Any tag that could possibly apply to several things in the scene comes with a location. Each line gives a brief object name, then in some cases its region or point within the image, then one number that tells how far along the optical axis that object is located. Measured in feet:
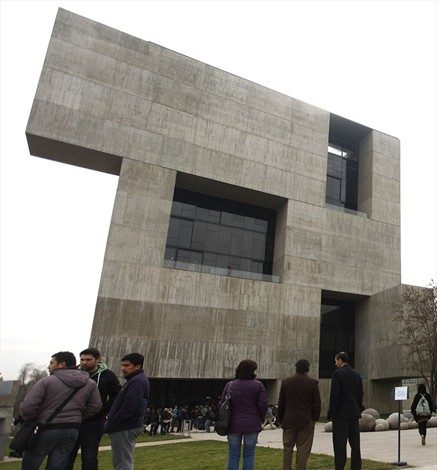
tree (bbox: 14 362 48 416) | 364.79
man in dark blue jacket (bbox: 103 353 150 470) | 16.55
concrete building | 96.58
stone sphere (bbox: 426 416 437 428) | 55.13
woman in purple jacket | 17.80
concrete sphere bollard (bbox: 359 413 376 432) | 55.52
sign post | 29.89
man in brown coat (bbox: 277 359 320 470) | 20.10
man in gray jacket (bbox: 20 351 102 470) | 14.64
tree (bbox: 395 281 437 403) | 95.30
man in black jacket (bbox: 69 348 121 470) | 17.66
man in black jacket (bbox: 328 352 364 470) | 21.08
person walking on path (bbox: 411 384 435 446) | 32.17
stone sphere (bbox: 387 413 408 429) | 56.03
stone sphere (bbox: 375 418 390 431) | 55.76
